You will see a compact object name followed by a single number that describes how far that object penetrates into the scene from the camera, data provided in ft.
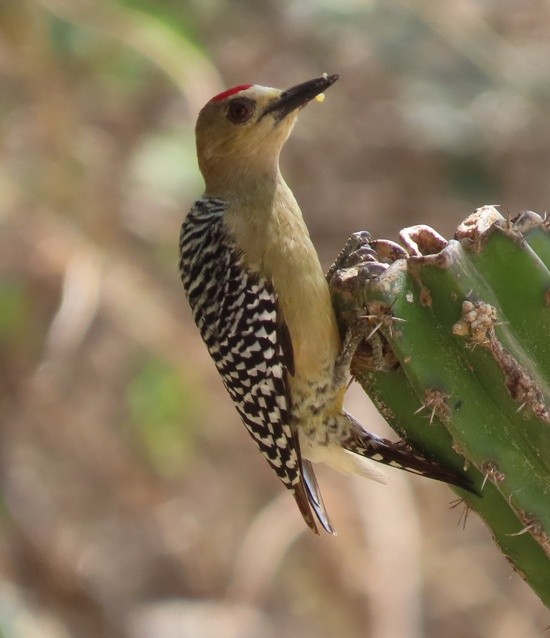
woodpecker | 19.66
